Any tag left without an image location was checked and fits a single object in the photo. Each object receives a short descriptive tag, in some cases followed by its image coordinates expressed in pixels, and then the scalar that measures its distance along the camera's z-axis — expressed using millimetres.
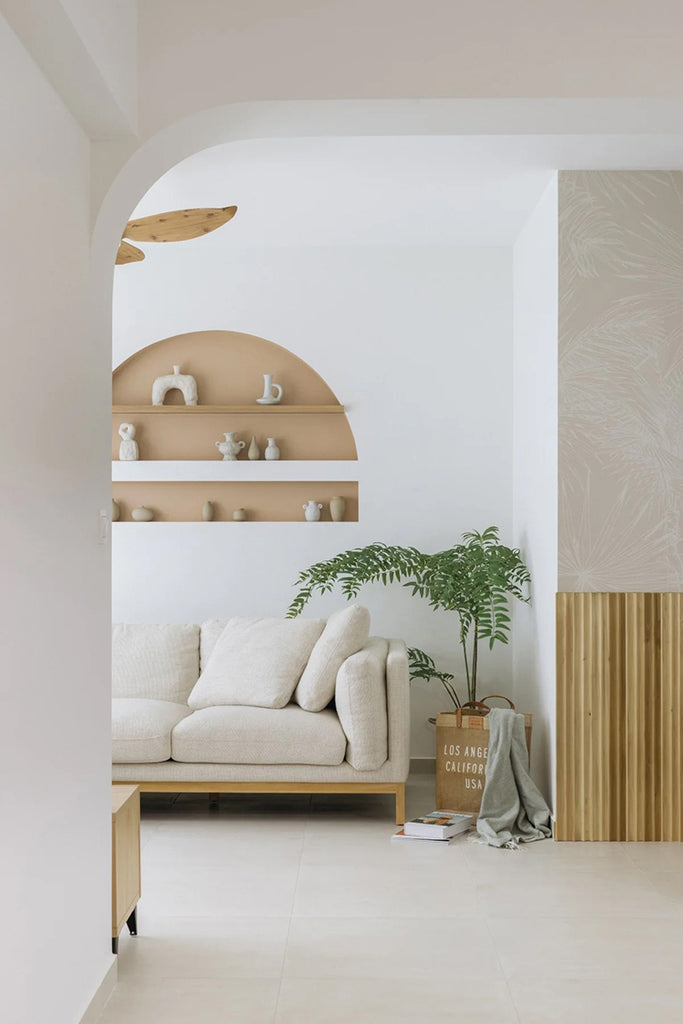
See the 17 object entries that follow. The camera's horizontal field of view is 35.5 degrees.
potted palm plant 4980
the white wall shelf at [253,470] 5789
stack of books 4453
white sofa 4645
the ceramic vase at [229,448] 5750
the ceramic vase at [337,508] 5746
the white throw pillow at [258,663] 4938
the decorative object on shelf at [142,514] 5789
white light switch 2895
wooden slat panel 4430
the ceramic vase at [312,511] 5750
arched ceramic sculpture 5781
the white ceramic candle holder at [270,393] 5719
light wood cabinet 3145
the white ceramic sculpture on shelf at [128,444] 5781
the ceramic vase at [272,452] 5773
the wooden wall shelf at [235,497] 5852
